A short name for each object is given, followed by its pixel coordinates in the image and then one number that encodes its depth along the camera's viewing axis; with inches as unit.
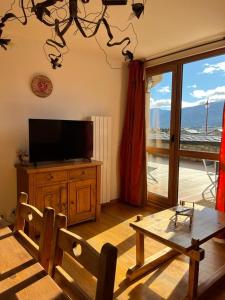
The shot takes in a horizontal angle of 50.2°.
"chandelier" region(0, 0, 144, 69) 47.1
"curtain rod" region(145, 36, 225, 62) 114.7
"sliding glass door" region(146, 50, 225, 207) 125.0
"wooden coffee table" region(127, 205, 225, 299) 71.1
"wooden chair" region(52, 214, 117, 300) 29.1
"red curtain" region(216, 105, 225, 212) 110.8
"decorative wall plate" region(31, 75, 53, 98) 123.2
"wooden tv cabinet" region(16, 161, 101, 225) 109.8
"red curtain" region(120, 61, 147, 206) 151.9
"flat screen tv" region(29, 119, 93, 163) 113.1
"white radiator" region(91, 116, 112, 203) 144.8
